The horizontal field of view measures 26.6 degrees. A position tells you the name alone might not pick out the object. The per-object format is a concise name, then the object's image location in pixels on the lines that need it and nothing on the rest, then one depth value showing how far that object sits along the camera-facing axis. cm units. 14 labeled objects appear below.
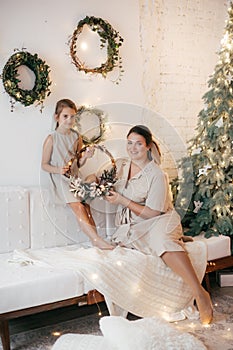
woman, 331
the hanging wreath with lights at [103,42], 394
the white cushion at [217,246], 370
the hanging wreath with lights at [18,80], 360
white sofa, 283
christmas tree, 389
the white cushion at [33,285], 281
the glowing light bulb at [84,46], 402
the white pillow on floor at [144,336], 253
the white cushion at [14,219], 351
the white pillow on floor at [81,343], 258
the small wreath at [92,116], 384
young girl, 365
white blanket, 309
